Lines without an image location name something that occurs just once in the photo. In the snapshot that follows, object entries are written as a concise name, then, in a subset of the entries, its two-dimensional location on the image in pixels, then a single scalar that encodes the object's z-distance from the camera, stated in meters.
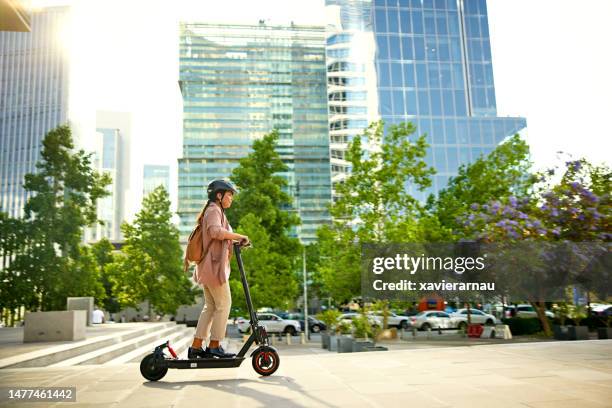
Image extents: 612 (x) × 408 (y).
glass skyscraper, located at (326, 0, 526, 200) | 62.00
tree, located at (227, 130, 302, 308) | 28.56
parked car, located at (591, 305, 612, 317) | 20.05
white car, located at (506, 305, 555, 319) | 38.60
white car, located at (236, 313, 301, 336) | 32.38
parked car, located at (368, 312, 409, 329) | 35.75
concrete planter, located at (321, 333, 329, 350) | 22.53
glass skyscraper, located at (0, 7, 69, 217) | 93.62
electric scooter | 5.10
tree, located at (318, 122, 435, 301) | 21.55
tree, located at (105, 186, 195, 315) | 36.69
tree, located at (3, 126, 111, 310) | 26.59
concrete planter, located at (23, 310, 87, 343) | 12.23
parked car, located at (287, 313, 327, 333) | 37.80
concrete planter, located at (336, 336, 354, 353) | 16.83
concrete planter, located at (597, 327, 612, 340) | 16.25
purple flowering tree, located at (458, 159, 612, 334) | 17.62
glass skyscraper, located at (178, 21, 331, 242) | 98.75
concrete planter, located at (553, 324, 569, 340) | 17.70
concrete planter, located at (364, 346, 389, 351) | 14.12
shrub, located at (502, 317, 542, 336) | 23.20
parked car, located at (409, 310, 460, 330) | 34.03
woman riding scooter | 5.20
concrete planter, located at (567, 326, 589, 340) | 16.98
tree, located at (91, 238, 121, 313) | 31.23
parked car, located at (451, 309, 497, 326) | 35.81
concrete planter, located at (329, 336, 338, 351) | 20.78
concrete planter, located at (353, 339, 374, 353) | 15.07
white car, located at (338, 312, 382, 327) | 20.57
